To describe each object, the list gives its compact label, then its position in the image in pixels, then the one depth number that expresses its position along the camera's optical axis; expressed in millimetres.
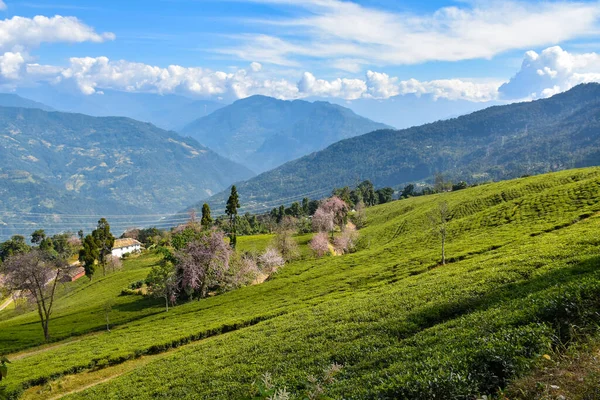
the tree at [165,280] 51688
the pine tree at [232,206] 80556
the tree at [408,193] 189250
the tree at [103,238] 103688
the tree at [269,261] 66188
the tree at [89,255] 92125
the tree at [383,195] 187750
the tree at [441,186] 181250
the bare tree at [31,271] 43031
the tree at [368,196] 182875
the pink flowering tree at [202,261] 51938
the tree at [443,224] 35941
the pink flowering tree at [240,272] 57122
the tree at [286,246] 75706
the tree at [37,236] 154000
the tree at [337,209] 99062
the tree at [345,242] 79062
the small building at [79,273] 107562
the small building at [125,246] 154562
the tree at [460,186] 165488
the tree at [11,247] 129000
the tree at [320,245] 77312
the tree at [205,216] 88625
